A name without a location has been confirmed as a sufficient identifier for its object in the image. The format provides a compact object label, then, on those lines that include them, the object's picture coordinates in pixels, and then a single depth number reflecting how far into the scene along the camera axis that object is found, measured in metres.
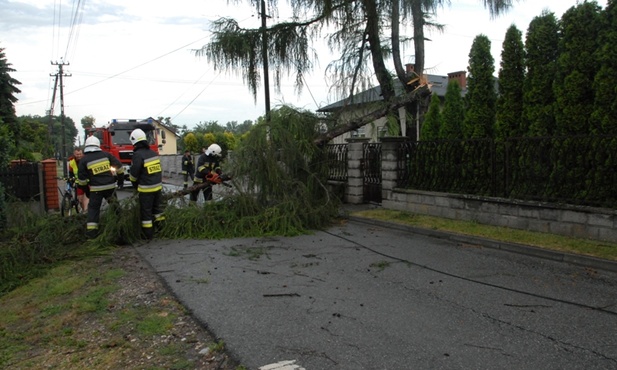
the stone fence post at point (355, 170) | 11.97
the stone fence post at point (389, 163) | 10.91
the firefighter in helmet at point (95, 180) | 8.15
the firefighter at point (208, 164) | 10.74
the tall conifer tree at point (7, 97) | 31.20
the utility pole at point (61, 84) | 40.76
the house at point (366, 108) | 11.98
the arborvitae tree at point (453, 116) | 10.98
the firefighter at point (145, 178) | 8.18
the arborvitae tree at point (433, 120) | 12.33
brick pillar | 12.41
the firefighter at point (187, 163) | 18.89
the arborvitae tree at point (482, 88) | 9.81
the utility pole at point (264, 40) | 12.58
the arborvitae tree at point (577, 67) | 7.76
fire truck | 20.09
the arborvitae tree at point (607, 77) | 7.35
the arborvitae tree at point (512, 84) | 9.12
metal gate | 11.84
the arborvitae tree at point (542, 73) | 8.52
